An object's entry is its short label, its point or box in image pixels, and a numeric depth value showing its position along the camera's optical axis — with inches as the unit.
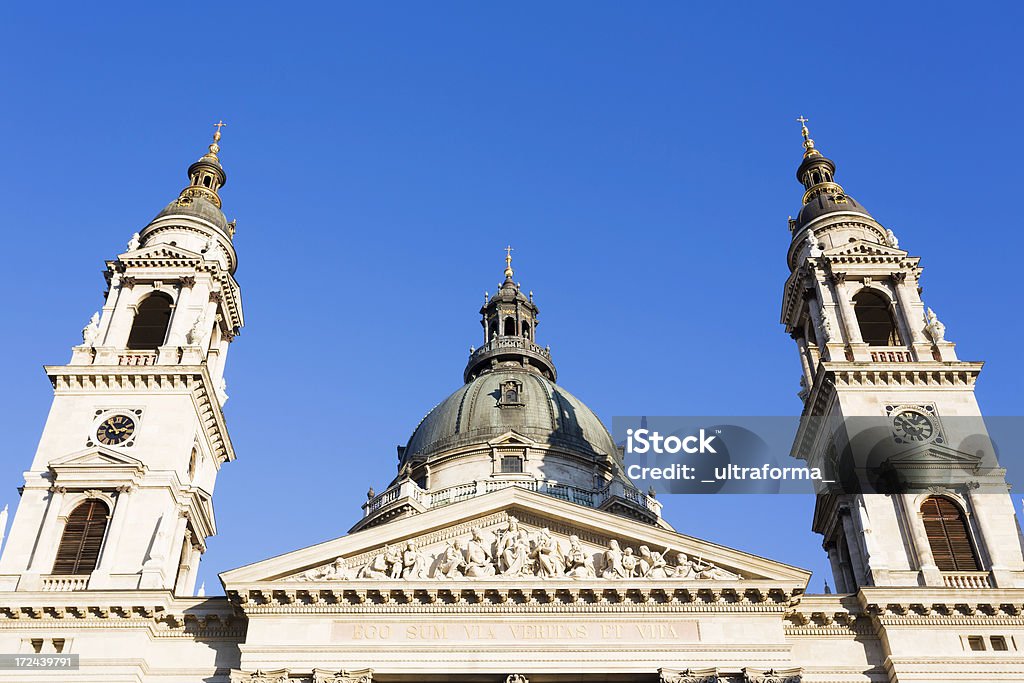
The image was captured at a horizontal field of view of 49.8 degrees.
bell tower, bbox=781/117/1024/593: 1332.4
